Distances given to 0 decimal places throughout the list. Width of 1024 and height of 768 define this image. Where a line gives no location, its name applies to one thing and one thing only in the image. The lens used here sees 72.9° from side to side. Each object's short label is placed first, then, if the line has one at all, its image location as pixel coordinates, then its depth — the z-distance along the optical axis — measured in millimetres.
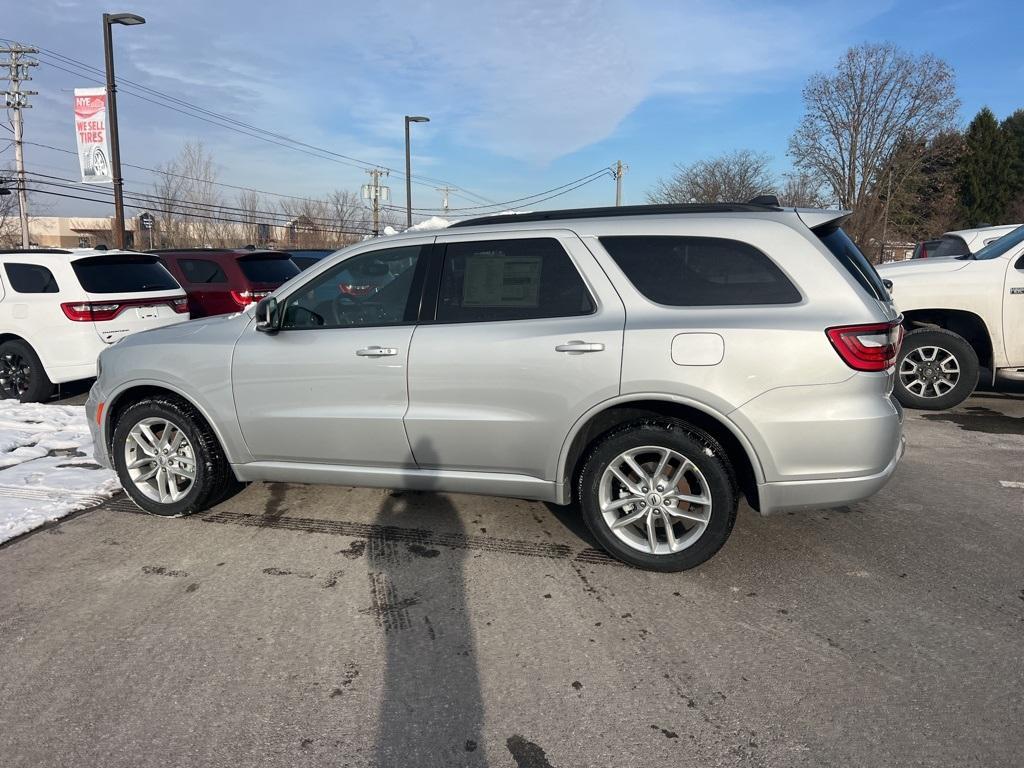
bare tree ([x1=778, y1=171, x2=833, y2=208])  37656
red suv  10305
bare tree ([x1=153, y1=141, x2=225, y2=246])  35969
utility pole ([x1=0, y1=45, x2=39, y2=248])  32938
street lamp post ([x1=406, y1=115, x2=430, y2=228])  26422
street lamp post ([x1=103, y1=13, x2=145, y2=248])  14250
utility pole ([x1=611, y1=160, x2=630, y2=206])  38344
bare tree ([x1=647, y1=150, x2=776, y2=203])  36938
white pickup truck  6840
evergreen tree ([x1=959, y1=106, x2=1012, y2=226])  45844
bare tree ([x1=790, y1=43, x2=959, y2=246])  33969
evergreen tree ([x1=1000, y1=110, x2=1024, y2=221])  44281
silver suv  3348
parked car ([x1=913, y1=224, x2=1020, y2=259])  10914
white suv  7758
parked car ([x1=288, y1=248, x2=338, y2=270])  13930
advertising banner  16438
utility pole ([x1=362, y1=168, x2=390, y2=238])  30797
